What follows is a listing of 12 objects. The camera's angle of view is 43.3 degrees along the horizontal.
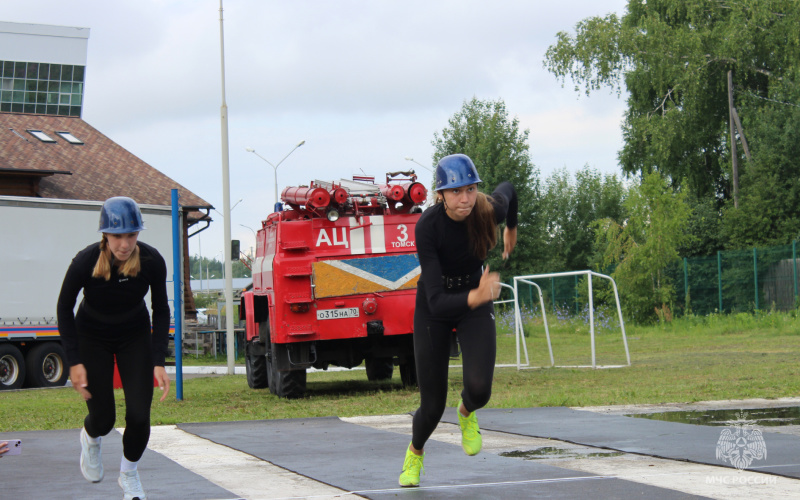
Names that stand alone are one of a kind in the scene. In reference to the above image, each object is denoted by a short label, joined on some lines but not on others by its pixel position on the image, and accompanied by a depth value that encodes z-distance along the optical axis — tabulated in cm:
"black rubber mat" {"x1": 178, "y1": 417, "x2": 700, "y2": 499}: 610
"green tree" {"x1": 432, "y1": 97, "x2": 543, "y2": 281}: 5269
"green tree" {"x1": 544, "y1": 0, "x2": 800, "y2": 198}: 4091
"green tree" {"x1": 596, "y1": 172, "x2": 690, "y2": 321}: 3409
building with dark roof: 3603
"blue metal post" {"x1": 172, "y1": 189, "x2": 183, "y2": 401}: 1539
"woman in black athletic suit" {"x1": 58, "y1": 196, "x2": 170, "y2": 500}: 605
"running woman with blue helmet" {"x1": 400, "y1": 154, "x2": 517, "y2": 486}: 594
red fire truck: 1453
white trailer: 2203
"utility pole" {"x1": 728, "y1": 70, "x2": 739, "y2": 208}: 4171
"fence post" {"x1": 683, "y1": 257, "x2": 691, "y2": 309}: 3638
